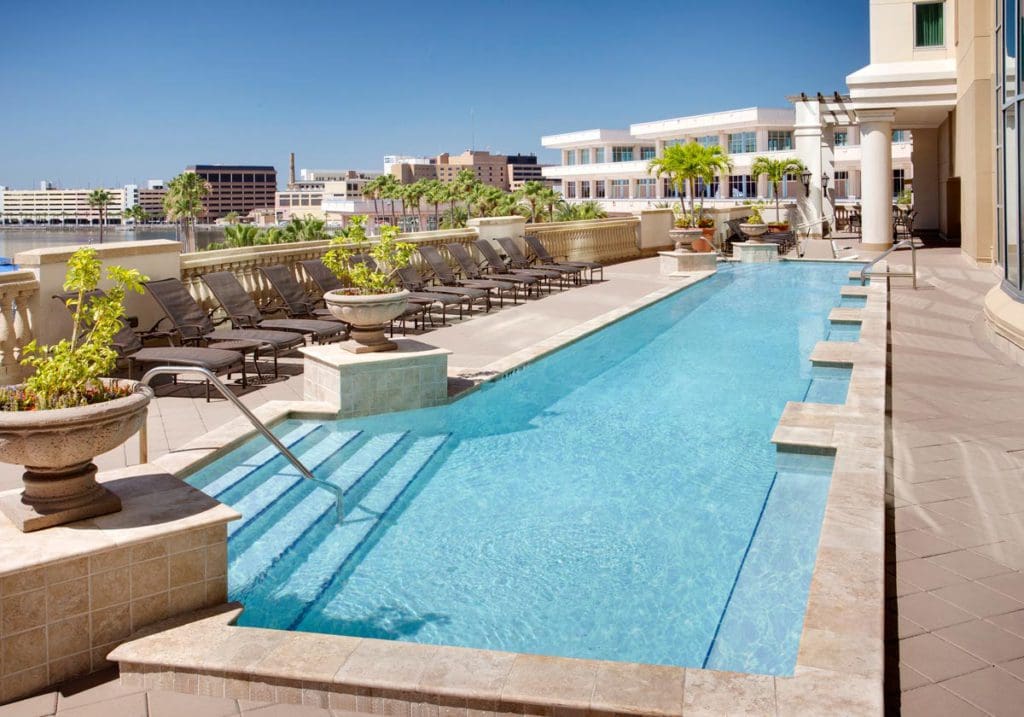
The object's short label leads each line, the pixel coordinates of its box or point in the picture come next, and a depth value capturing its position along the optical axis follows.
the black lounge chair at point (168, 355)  8.41
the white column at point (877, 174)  26.08
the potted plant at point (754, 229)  29.06
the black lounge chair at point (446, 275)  15.09
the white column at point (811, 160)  36.41
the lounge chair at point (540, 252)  19.31
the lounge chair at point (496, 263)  17.03
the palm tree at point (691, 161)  27.16
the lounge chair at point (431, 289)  13.71
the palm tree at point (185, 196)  87.00
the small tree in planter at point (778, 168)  36.38
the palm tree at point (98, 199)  128.75
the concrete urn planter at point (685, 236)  22.06
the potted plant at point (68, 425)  3.93
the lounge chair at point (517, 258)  18.05
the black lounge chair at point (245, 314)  10.30
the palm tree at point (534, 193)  65.12
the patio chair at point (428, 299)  12.52
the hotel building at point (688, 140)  64.94
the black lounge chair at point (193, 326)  9.49
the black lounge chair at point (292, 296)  11.68
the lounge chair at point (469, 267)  16.07
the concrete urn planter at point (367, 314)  8.47
